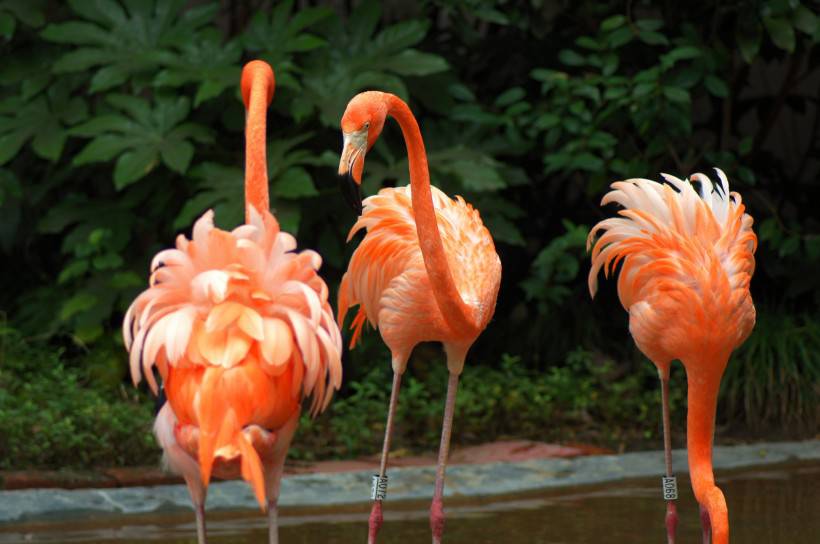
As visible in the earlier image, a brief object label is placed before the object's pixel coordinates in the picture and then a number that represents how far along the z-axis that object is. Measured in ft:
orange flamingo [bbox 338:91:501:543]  29.71
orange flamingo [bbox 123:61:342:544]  22.49
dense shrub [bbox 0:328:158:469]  39.19
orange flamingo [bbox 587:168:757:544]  29.78
